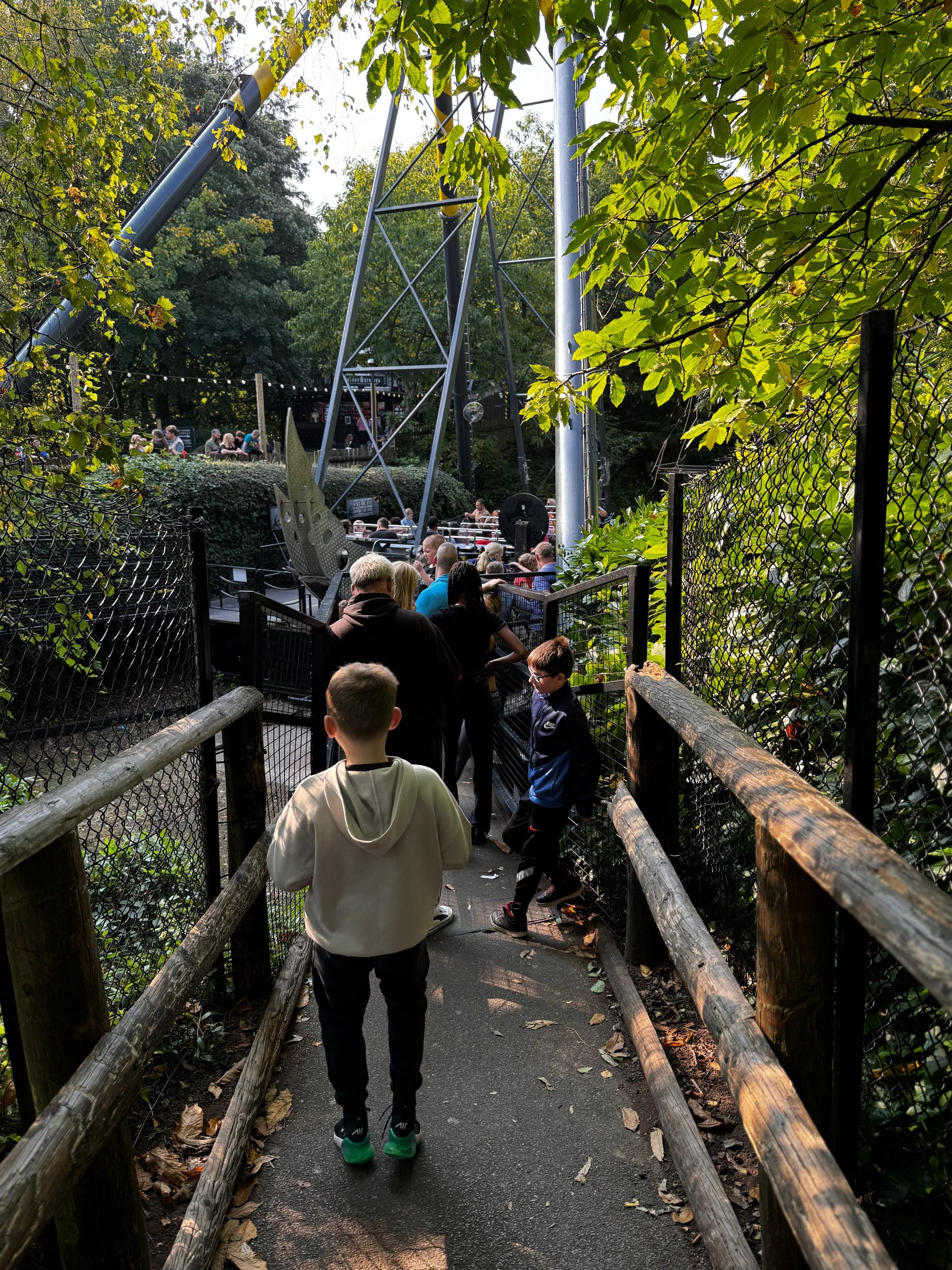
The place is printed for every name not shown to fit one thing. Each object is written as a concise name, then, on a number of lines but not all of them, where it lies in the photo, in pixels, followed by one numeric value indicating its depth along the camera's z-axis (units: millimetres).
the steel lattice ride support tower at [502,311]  8000
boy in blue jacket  4188
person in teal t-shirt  5812
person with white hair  4168
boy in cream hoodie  2572
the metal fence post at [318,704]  4547
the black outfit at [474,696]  5445
